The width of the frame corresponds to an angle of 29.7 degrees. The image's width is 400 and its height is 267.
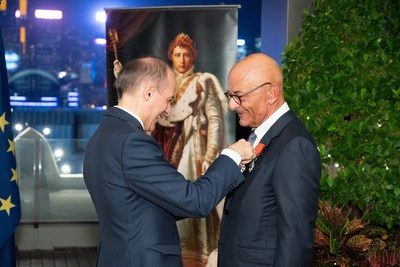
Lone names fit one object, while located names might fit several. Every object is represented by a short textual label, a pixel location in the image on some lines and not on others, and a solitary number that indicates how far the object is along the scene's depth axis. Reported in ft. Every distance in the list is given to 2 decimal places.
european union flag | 13.85
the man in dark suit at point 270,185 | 8.08
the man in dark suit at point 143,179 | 7.68
